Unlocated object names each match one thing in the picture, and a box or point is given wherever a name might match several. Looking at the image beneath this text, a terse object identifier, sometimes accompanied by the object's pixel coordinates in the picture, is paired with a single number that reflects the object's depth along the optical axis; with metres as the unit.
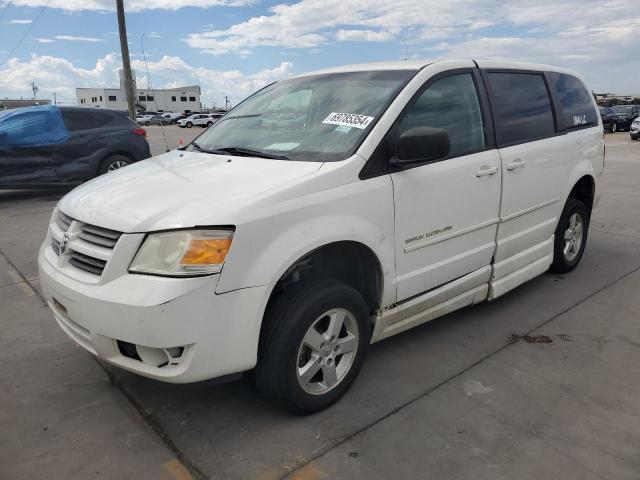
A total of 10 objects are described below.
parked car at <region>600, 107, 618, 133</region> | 28.08
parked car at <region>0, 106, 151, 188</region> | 8.76
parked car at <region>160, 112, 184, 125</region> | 61.62
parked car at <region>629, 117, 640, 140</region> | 21.69
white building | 92.88
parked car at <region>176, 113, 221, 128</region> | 49.20
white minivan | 2.35
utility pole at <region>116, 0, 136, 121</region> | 16.42
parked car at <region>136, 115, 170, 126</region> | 55.87
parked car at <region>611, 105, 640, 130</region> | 28.41
